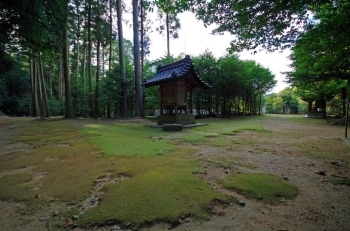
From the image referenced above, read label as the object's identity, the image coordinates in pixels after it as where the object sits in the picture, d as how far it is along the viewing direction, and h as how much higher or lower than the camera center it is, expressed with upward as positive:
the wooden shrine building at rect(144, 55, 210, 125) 10.95 +1.39
